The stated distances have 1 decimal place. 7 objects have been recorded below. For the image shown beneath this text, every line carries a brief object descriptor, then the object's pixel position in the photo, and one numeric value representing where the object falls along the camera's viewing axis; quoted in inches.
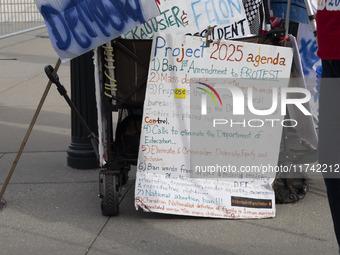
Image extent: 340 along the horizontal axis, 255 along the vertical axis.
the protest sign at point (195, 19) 180.2
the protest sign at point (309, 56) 212.4
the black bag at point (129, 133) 194.2
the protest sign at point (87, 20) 166.4
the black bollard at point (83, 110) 225.1
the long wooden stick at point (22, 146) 192.2
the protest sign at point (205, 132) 181.2
